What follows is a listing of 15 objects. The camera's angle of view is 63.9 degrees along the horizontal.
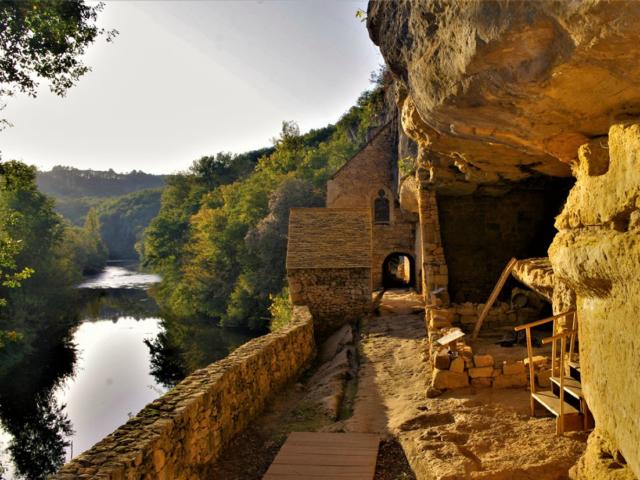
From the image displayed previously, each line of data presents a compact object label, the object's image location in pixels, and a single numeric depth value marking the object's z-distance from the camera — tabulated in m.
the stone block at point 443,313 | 10.26
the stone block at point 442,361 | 7.73
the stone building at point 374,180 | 23.86
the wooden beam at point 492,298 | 8.68
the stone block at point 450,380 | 7.60
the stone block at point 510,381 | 7.44
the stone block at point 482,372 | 7.53
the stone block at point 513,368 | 7.46
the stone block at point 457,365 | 7.61
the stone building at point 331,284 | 15.22
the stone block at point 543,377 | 7.09
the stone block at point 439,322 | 9.91
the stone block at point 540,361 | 7.28
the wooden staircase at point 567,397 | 5.21
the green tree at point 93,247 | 58.44
